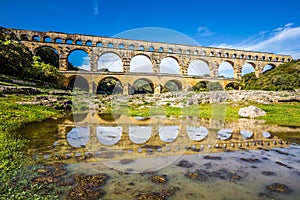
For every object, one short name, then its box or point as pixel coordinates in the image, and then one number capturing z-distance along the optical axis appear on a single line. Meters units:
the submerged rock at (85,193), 3.46
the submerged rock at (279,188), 3.83
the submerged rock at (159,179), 4.19
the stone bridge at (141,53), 48.16
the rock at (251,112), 16.27
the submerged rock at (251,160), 5.53
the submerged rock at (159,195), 3.50
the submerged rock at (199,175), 4.37
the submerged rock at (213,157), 5.74
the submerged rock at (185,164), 5.10
